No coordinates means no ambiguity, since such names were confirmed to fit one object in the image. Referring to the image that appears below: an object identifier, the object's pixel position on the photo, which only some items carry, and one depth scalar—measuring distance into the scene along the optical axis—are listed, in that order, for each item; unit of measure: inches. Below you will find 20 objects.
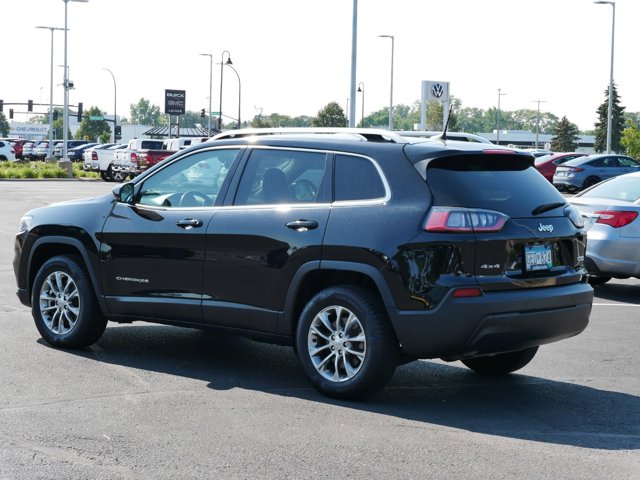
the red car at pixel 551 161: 1718.8
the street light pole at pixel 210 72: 3388.3
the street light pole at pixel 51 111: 2591.3
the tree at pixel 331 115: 3595.0
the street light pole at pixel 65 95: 2170.4
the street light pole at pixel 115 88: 4107.8
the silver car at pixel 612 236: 474.3
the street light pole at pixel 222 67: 2474.2
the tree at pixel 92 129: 6948.8
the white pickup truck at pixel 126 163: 1793.8
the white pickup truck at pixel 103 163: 1930.4
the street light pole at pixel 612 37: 1993.5
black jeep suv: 255.4
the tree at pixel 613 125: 4837.6
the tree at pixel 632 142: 3371.1
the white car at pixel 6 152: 2549.2
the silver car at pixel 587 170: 1518.2
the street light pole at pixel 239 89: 3085.1
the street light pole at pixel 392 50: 2263.8
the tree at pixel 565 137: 5536.4
